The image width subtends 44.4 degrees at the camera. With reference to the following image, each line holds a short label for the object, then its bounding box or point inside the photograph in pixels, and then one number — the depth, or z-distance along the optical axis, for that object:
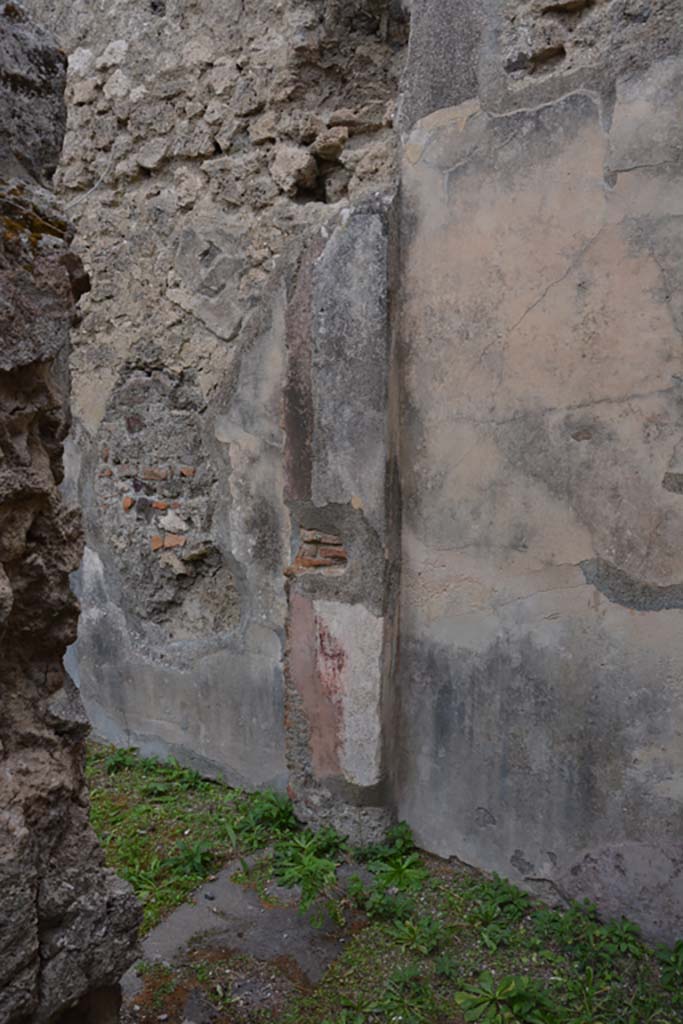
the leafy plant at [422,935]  2.58
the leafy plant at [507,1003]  2.26
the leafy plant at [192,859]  3.07
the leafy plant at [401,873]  2.93
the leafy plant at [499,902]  2.71
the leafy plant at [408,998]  2.31
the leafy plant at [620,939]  2.49
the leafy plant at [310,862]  2.92
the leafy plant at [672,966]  2.35
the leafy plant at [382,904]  2.76
